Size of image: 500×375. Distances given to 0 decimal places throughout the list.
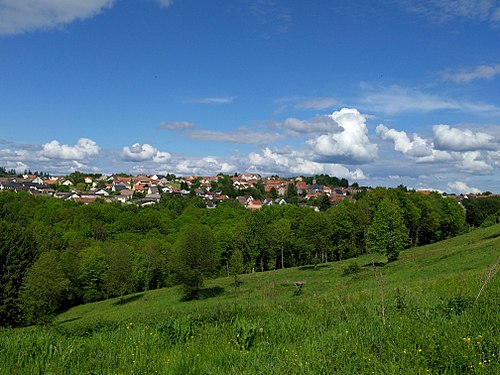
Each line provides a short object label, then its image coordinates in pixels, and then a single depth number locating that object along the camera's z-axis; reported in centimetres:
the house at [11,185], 16781
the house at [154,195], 16465
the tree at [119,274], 5253
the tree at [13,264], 4219
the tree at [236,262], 6432
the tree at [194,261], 4441
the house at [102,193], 17478
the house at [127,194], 18262
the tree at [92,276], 5959
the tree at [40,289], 4223
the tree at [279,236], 7156
